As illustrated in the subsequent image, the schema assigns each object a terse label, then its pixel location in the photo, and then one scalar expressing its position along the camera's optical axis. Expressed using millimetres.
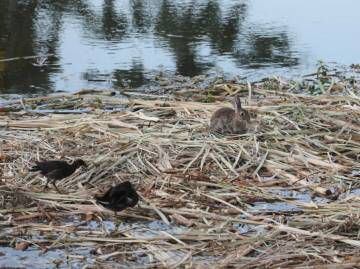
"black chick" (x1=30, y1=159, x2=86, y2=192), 11602
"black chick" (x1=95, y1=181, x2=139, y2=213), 10727
